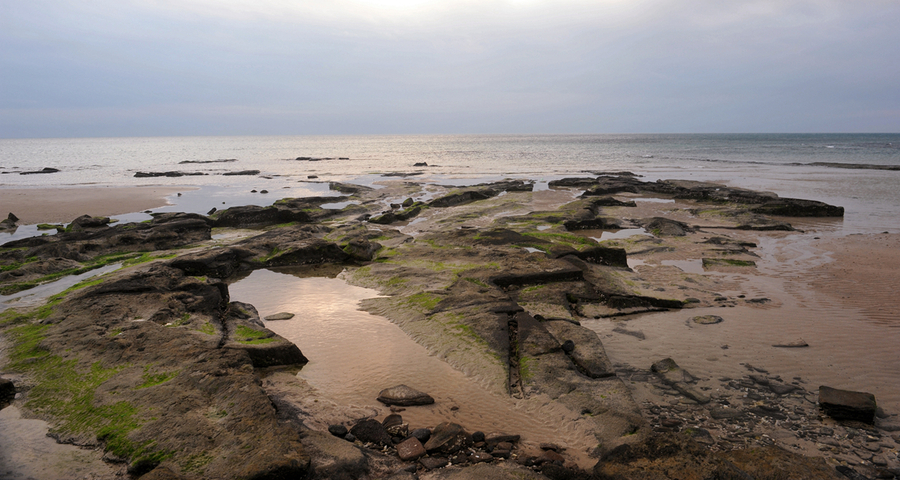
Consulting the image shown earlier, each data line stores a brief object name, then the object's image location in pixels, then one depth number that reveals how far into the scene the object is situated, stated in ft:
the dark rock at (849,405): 15.38
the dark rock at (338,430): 15.14
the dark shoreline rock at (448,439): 14.25
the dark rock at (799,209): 59.67
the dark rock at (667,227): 48.44
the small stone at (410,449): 13.92
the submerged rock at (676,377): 17.46
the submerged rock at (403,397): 17.21
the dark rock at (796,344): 21.57
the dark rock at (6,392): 16.22
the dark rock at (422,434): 14.83
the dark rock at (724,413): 16.06
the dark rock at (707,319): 24.71
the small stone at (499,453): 13.98
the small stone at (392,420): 15.80
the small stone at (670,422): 15.62
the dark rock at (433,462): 13.48
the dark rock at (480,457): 13.87
